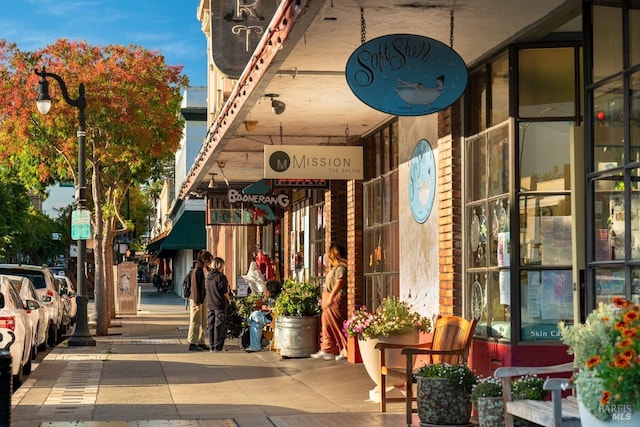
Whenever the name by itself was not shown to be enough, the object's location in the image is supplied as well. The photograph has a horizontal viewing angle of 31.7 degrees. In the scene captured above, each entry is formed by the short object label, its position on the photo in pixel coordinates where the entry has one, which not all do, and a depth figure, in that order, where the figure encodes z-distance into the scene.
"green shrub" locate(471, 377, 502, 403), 8.89
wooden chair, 10.65
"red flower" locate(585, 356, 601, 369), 6.04
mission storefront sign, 16.34
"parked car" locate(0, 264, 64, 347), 25.02
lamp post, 22.59
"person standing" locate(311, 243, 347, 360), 18.02
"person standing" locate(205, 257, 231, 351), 20.23
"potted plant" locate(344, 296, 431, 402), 12.19
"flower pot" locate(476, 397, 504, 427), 8.73
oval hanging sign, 9.44
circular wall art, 13.14
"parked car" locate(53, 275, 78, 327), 31.14
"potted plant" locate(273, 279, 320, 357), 18.86
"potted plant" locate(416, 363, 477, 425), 9.96
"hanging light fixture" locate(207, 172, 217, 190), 25.76
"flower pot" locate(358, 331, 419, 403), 12.20
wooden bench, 6.85
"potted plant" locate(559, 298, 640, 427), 5.93
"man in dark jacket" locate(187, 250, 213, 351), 21.09
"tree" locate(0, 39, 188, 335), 28.38
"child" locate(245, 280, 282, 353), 20.86
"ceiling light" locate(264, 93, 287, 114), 14.23
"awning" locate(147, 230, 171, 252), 62.67
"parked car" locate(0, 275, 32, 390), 14.84
